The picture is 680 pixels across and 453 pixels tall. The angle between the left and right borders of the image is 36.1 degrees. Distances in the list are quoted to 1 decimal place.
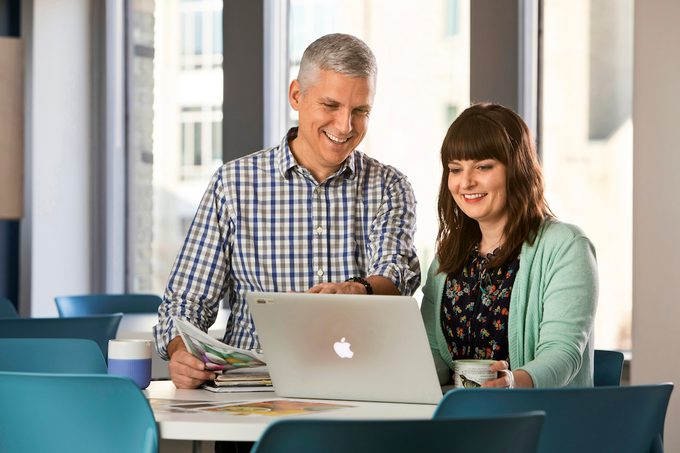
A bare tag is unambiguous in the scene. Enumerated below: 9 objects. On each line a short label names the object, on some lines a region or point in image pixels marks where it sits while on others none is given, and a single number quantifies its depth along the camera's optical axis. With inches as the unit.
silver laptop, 81.3
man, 108.9
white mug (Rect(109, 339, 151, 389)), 94.6
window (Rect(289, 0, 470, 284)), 203.8
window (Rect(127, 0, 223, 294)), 237.6
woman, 94.3
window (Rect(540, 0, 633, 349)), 183.2
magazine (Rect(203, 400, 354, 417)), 80.6
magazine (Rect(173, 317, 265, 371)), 91.7
